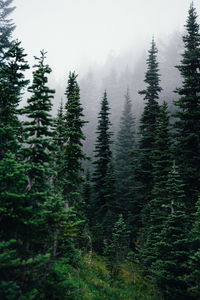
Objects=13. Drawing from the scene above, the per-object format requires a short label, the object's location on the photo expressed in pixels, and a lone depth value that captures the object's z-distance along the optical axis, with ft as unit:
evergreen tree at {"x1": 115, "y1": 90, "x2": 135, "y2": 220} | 122.09
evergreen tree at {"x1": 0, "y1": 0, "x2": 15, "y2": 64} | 79.61
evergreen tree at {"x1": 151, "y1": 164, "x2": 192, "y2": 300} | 37.63
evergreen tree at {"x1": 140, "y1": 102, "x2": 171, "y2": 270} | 60.31
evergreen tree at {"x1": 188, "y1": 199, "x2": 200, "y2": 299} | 32.86
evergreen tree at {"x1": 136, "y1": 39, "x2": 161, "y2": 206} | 86.02
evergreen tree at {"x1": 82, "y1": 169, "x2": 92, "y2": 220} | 109.14
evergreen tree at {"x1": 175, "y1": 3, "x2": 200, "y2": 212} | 59.93
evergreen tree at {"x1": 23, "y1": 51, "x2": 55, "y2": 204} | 25.77
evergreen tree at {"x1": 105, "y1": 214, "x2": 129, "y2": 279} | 60.85
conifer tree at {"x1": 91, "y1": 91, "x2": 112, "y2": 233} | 97.19
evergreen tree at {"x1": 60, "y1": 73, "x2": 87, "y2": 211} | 51.21
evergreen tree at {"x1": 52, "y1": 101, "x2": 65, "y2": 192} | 48.08
